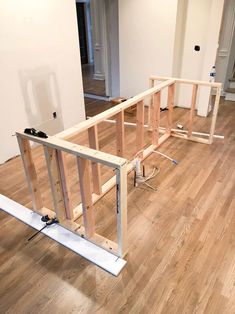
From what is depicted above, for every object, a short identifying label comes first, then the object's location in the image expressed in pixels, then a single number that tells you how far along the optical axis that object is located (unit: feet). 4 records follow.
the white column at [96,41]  20.53
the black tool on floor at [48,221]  7.07
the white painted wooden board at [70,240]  6.08
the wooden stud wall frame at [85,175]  5.51
